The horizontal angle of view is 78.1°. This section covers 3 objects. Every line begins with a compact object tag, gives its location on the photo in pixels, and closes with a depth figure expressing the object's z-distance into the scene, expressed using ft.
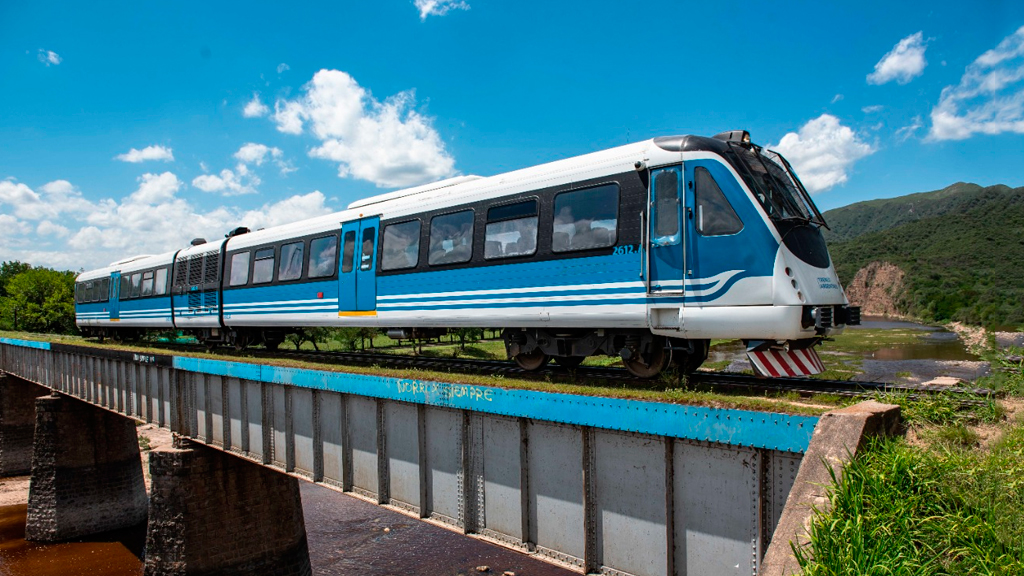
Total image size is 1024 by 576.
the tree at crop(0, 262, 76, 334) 216.95
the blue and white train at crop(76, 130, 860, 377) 25.40
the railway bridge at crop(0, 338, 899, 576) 19.34
